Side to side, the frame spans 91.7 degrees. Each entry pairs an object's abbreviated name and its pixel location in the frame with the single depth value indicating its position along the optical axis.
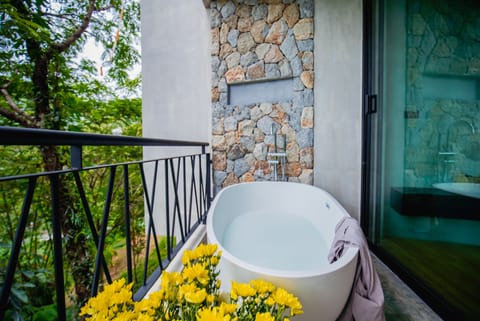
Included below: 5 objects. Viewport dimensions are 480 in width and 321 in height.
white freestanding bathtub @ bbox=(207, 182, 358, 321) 0.87
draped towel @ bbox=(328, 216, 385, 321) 0.95
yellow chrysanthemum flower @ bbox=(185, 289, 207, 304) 0.53
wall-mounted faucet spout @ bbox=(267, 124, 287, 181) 2.52
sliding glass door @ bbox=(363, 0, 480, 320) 1.09
